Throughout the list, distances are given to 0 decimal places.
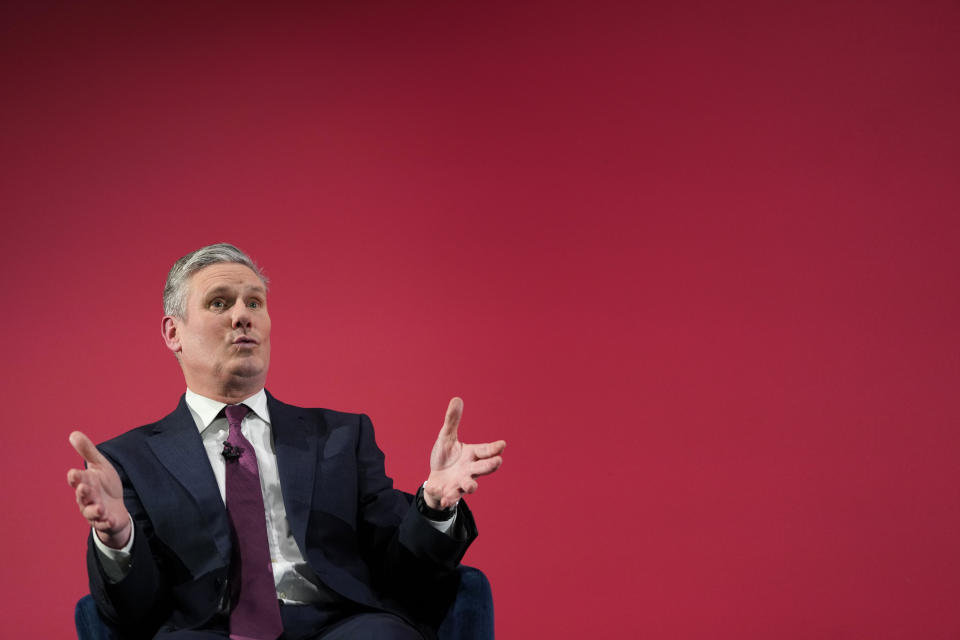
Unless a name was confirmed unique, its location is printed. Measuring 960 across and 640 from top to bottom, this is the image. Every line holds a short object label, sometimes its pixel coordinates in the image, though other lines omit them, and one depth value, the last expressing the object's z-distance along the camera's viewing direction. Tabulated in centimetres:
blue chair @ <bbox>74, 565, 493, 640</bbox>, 476
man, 465
